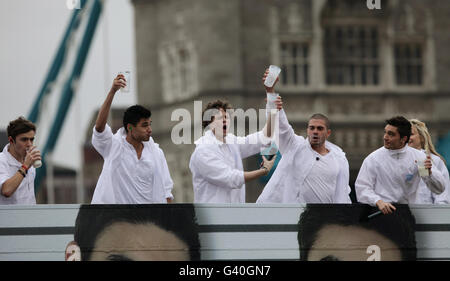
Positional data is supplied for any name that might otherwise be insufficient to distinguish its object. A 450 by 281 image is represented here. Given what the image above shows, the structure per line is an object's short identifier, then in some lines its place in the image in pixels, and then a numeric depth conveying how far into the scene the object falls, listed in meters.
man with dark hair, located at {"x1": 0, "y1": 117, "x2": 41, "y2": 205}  16.41
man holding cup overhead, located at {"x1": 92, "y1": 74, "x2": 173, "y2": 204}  17.45
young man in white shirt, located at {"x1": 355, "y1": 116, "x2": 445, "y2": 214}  17.16
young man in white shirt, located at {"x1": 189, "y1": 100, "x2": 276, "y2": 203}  17.64
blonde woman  19.27
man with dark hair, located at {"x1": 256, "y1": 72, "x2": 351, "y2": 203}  17.81
